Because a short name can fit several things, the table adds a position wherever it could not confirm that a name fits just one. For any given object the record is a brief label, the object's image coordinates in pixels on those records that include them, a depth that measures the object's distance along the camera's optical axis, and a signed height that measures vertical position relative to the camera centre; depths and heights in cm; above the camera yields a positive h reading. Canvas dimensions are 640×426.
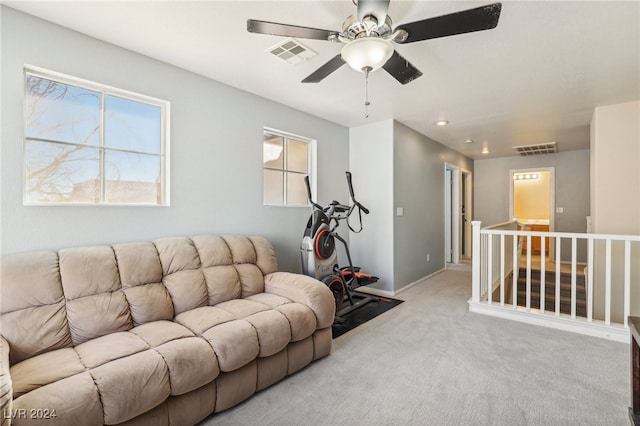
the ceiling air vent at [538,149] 565 +125
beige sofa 131 -73
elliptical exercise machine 326 -49
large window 202 +50
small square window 353 +56
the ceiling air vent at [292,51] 224 +126
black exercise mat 303 -118
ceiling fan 146 +95
